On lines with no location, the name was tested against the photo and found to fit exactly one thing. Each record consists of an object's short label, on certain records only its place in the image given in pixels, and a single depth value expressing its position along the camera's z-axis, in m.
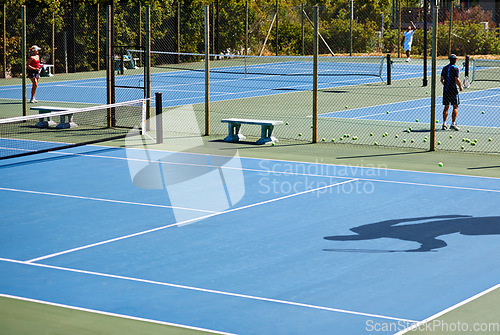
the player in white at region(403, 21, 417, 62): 38.88
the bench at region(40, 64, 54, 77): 34.91
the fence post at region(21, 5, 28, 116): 20.19
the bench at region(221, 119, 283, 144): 17.88
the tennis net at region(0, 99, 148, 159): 17.89
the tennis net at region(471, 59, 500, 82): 34.53
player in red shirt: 25.66
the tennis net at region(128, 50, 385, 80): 38.12
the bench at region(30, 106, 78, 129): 20.25
